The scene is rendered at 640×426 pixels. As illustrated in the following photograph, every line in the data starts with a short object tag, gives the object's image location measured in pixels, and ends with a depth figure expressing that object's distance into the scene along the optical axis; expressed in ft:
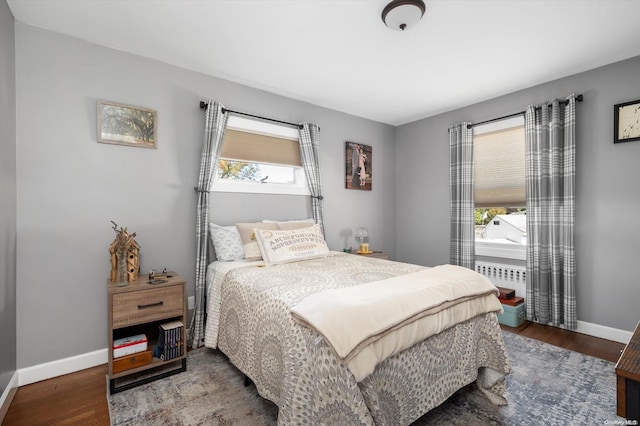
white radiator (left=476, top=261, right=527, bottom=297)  10.91
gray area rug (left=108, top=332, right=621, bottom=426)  5.48
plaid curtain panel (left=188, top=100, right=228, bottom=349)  8.68
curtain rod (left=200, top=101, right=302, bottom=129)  9.19
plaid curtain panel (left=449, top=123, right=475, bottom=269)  12.19
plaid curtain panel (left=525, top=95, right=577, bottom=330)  9.51
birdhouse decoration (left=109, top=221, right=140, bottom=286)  6.98
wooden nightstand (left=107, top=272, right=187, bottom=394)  6.45
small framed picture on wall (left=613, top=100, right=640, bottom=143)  8.57
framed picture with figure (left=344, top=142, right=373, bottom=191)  13.41
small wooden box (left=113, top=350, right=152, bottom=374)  6.47
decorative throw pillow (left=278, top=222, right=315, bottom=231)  9.88
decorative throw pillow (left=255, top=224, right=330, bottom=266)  8.48
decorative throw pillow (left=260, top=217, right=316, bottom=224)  10.49
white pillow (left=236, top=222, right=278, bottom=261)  8.78
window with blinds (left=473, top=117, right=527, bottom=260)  11.19
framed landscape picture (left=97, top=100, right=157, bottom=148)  7.77
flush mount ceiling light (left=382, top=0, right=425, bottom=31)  6.19
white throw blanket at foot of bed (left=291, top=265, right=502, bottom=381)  3.91
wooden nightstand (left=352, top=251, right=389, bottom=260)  12.43
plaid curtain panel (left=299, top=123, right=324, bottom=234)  11.50
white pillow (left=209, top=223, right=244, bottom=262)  8.87
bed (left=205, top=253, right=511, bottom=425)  3.93
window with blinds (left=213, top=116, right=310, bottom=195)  10.03
